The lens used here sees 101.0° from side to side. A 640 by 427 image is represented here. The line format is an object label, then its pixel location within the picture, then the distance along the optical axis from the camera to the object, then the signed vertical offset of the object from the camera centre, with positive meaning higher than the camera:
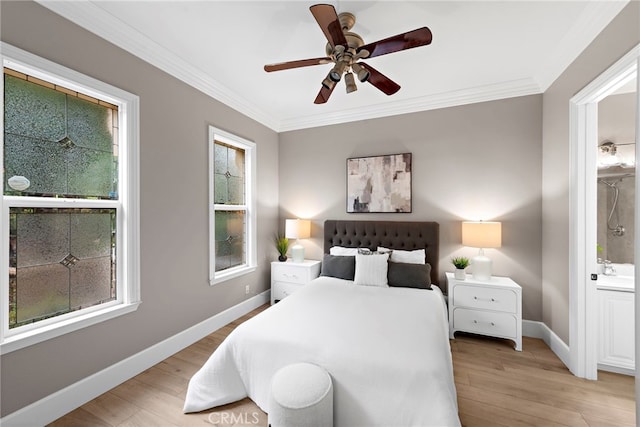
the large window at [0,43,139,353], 1.61 +0.08
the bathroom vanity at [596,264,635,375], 2.14 -0.97
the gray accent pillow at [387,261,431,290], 2.77 -0.69
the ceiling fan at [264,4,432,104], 1.55 +1.07
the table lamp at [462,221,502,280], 2.72 -0.30
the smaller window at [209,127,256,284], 3.02 +0.07
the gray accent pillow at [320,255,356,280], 3.09 -0.67
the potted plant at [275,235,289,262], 3.86 -0.55
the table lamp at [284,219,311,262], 3.75 -0.31
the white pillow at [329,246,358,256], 3.36 -0.52
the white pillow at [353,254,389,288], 2.84 -0.65
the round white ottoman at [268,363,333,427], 1.33 -0.97
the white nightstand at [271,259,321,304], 3.56 -0.89
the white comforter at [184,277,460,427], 1.38 -0.87
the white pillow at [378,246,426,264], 3.06 -0.54
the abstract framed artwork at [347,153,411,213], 3.43 +0.36
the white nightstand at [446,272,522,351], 2.62 -1.00
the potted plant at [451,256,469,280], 2.87 -0.62
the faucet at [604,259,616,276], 2.42 -0.55
